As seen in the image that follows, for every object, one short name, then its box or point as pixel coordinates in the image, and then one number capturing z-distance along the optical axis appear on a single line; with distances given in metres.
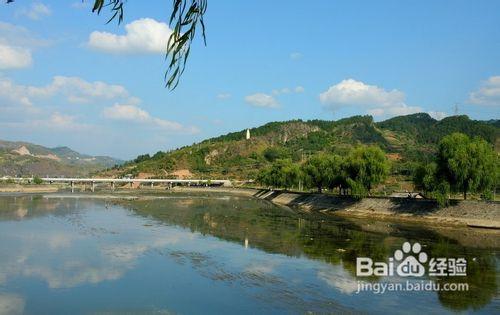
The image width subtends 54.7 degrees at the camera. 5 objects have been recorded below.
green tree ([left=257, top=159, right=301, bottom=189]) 113.19
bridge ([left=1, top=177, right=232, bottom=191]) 178.82
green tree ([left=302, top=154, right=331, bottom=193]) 88.87
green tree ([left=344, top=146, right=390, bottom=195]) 70.94
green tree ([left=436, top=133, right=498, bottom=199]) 56.06
